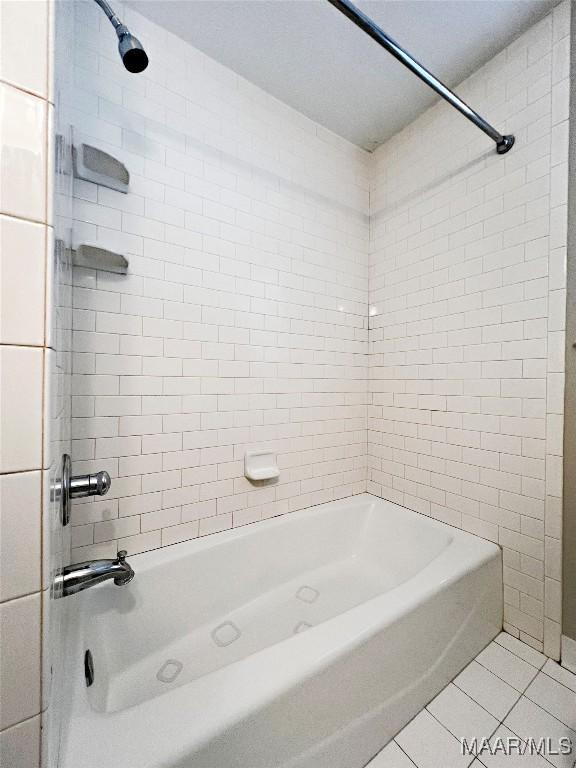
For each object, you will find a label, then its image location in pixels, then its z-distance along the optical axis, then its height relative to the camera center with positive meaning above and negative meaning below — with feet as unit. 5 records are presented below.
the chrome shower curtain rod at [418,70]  3.13 +3.76
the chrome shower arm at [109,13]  2.90 +3.58
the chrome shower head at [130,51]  2.79 +3.02
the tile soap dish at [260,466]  5.15 -1.43
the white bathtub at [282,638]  2.22 -2.79
